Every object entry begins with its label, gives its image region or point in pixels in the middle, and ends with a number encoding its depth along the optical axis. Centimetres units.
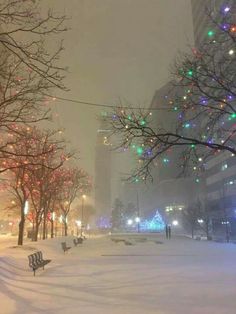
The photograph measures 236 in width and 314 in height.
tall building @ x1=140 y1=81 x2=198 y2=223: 7422
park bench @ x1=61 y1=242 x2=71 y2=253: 1782
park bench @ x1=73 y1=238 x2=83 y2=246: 2447
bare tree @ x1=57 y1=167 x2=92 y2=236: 2939
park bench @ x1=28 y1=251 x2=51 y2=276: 1033
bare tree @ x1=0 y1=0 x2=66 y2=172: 890
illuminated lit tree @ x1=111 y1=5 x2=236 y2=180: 921
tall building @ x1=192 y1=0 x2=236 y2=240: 4299
